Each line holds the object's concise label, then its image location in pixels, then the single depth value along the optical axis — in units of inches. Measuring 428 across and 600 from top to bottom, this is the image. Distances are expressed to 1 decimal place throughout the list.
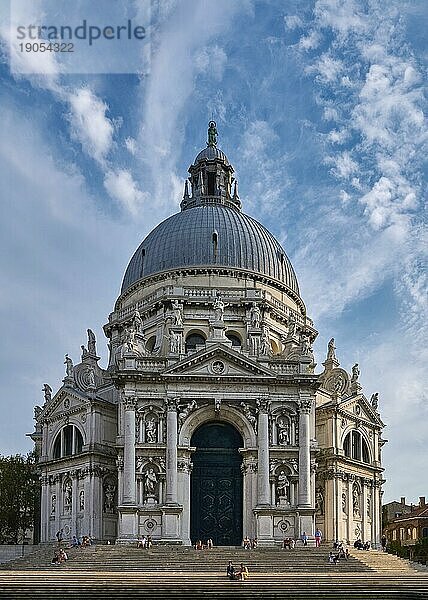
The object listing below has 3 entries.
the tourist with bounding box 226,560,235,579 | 1530.5
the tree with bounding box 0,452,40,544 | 2741.1
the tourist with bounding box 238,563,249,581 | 1529.3
